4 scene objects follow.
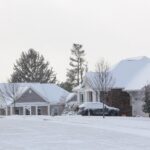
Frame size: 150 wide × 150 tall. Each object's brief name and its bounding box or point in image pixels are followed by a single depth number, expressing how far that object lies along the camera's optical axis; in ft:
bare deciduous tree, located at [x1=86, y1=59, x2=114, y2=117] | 195.52
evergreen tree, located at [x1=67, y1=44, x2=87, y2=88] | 354.21
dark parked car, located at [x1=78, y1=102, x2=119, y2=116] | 177.88
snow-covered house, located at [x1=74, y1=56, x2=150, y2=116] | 186.19
